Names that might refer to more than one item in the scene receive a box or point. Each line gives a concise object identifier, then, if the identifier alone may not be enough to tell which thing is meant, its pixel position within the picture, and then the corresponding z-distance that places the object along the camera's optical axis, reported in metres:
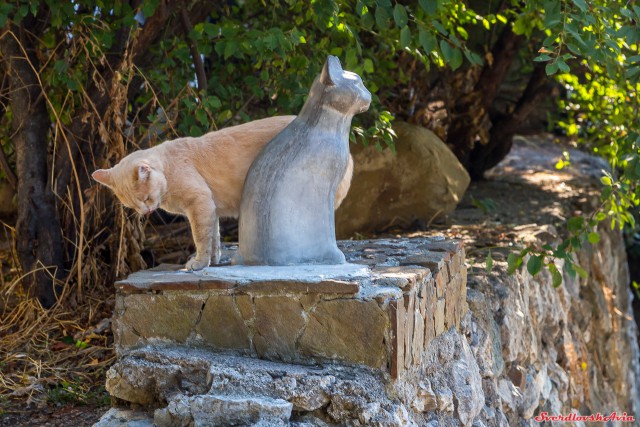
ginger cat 6.64
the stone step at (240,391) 5.47
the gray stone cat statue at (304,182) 6.73
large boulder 13.42
